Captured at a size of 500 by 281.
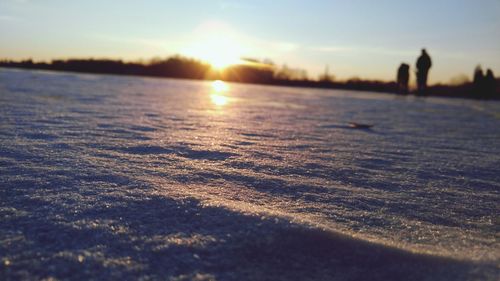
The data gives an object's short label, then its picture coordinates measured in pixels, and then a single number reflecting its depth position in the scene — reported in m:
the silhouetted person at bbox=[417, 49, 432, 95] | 12.09
